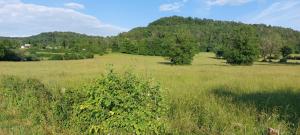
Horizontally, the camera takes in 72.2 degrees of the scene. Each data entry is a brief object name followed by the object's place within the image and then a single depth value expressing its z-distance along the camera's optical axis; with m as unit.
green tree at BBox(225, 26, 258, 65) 41.90
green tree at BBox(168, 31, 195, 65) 42.21
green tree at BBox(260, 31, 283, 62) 55.97
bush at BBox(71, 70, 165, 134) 3.38
